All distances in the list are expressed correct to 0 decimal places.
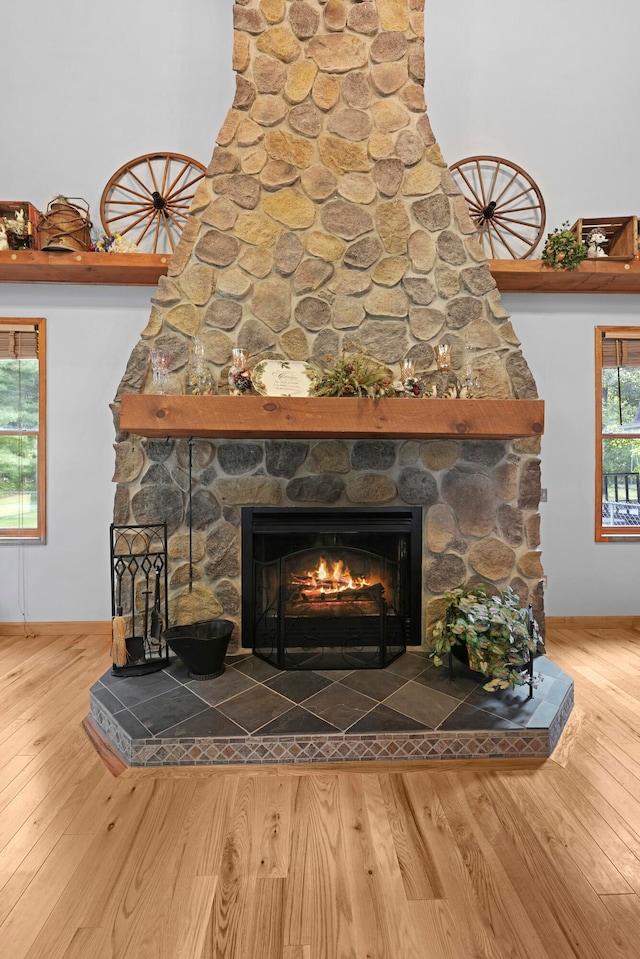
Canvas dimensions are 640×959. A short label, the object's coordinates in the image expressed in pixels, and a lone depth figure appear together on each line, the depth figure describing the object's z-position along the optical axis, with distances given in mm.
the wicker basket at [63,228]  2834
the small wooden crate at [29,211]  2916
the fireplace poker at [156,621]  2422
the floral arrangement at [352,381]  2229
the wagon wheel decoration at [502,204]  3260
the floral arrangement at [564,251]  2932
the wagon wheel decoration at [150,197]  3135
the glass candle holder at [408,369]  2389
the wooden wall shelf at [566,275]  3008
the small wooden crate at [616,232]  2994
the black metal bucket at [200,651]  2205
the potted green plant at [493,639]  2123
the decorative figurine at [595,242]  3043
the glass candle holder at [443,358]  2432
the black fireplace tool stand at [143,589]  2434
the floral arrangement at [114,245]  2920
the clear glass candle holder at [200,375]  2322
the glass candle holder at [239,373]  2314
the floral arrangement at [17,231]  2891
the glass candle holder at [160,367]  2234
